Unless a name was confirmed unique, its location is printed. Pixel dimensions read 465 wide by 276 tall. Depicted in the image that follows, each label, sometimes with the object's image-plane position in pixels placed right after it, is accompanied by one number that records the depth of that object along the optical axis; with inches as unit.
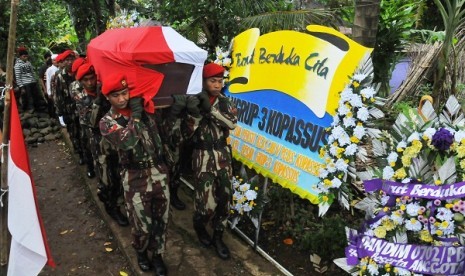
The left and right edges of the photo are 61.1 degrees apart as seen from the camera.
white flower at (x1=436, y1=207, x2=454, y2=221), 95.5
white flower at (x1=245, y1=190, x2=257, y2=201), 147.5
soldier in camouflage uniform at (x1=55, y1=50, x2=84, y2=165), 211.3
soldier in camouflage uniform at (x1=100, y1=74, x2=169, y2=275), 117.0
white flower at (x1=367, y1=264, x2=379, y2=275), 107.6
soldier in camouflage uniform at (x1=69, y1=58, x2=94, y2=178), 155.4
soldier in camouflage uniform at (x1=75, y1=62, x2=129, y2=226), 151.9
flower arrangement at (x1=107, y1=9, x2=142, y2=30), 202.6
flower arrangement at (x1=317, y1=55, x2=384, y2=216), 110.3
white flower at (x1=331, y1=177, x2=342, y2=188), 112.7
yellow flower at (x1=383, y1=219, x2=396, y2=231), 105.0
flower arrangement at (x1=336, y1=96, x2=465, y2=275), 95.8
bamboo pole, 92.4
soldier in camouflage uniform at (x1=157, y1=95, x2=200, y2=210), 128.4
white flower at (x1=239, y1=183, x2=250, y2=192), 149.7
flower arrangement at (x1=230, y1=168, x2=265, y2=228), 147.7
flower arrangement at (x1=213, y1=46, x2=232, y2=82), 158.7
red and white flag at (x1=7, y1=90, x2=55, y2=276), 101.8
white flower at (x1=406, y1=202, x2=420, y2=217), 99.5
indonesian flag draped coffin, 131.3
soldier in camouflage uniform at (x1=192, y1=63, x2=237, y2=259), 135.7
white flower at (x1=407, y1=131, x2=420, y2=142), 100.3
